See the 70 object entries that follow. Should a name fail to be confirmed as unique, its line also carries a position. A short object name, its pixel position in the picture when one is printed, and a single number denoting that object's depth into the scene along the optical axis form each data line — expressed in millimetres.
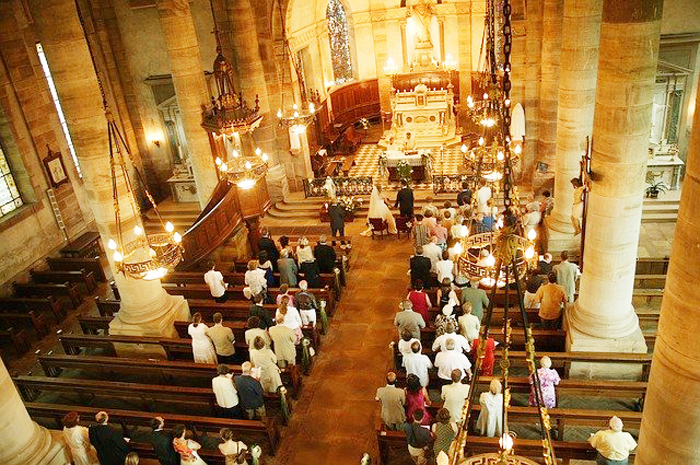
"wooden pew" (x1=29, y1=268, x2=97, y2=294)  17625
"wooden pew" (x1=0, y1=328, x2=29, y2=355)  15062
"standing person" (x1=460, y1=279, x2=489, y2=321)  11617
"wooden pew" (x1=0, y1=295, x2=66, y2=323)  16375
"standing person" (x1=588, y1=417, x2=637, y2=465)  8211
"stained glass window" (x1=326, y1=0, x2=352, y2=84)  29172
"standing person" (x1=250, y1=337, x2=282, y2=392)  10836
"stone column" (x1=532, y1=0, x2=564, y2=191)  16500
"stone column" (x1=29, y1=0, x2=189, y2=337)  10859
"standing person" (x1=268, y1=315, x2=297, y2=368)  11453
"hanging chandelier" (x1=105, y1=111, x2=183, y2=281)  9742
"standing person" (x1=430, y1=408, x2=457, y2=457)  8578
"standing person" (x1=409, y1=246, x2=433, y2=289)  13258
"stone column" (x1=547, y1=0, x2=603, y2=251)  12695
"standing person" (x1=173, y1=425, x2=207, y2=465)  9086
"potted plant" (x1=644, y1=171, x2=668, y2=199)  17539
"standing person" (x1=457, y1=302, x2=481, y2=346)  10938
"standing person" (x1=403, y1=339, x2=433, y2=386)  10219
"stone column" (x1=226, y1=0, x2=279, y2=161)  19203
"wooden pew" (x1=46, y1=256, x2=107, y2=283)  18219
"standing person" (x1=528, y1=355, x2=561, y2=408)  9539
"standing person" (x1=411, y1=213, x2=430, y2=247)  14930
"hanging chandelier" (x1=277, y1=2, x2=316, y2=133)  17938
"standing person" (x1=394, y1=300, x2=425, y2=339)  11438
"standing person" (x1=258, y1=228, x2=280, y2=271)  15328
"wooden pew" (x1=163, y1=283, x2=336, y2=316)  14102
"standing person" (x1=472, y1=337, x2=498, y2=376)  10434
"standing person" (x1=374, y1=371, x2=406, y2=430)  9625
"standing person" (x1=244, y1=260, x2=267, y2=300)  13703
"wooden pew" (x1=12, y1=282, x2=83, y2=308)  17078
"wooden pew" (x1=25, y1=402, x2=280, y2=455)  10242
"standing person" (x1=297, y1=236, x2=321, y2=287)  14352
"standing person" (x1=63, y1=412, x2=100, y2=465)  9617
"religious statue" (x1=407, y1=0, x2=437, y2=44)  26688
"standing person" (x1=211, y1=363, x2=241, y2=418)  10367
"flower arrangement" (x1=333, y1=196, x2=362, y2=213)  19609
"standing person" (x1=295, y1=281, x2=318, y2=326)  12664
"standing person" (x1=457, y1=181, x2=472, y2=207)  16047
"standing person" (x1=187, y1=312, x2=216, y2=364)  11656
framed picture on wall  19094
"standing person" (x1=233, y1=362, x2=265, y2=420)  10406
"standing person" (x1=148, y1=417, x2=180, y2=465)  9180
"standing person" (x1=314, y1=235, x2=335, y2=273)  14891
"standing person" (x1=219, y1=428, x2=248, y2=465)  8961
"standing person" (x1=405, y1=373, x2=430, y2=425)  9445
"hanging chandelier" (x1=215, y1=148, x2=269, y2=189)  13727
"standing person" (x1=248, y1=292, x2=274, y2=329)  12156
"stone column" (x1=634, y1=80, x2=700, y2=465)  5227
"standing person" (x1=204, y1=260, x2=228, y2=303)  13930
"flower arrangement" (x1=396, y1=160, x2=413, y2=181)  20125
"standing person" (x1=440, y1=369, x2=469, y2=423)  9320
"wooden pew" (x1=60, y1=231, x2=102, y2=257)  19109
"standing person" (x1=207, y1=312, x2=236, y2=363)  11797
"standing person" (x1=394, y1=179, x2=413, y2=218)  17359
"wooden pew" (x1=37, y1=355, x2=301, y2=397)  11695
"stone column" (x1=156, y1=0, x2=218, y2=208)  15328
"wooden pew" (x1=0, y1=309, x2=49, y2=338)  15609
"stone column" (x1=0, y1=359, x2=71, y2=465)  8961
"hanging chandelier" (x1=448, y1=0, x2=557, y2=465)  4625
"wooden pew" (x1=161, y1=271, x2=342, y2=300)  14875
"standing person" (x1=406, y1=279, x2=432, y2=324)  12031
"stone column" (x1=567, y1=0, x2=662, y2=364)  8898
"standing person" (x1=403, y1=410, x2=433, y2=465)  8820
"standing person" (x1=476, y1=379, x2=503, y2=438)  9152
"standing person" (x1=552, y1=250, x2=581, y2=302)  12180
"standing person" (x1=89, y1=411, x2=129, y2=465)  9430
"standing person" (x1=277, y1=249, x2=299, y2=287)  14156
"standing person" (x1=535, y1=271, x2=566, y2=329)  11703
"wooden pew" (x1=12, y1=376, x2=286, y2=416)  11133
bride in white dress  17297
